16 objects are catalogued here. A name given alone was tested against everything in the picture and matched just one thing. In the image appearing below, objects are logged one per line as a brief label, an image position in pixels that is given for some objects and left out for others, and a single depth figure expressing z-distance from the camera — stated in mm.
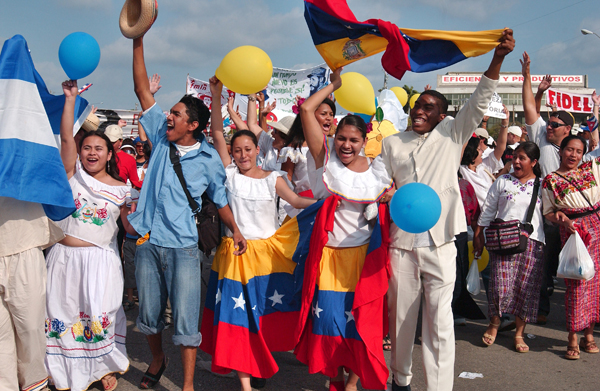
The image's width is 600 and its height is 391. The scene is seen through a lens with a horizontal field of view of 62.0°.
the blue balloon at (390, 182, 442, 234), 2996
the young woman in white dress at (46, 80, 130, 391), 3766
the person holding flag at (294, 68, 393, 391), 3557
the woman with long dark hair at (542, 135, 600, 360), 4953
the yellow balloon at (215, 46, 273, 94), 3889
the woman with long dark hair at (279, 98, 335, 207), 4836
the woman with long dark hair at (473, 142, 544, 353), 4980
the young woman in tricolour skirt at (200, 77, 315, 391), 3824
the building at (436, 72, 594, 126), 61188
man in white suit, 3535
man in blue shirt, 3646
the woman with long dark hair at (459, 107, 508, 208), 6070
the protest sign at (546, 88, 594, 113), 10773
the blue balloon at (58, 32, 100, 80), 3656
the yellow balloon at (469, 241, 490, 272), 5980
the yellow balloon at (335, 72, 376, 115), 4965
